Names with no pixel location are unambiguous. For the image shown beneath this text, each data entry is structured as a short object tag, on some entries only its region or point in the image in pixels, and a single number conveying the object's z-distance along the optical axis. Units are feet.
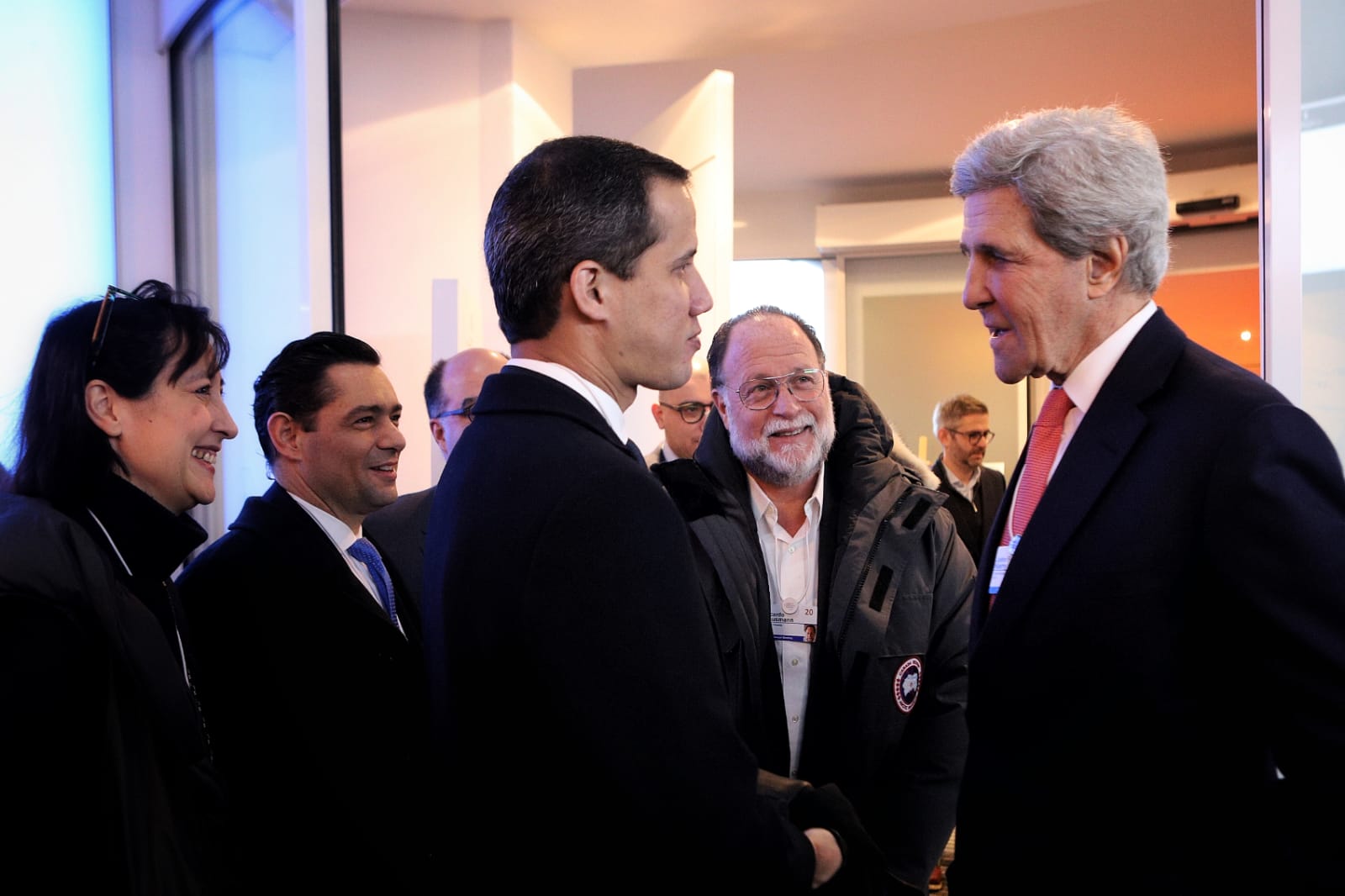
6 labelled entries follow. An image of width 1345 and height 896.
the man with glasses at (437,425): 9.61
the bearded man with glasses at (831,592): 7.02
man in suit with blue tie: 6.07
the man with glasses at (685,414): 13.28
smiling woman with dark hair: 4.45
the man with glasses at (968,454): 19.92
